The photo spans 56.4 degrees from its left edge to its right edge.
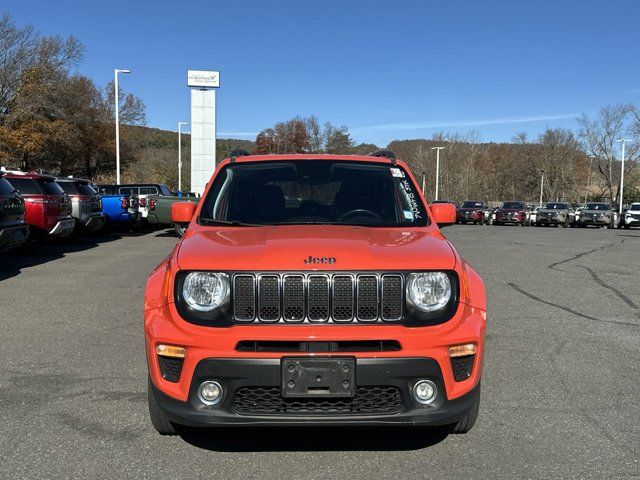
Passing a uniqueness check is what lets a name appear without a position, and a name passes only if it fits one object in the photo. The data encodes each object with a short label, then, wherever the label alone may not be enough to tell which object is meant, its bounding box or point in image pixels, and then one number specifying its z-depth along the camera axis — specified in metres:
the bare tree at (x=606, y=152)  71.19
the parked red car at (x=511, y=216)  40.91
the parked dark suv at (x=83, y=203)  15.56
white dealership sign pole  40.00
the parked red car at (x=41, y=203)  12.69
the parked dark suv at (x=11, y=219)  10.03
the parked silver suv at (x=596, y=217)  38.06
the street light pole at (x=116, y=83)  31.63
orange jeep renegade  3.00
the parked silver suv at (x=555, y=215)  39.19
